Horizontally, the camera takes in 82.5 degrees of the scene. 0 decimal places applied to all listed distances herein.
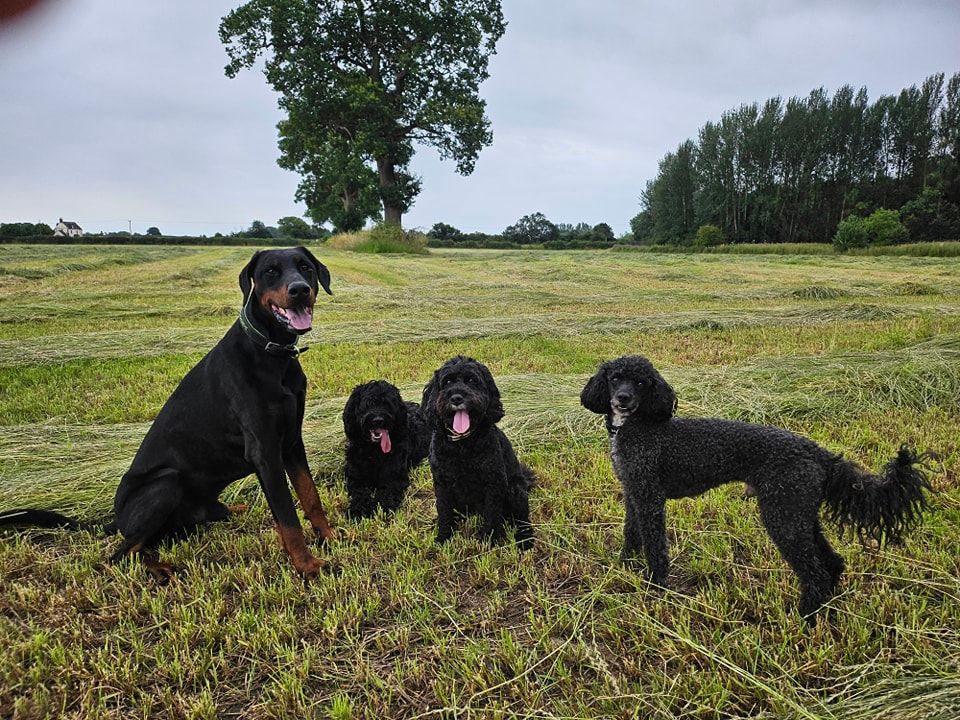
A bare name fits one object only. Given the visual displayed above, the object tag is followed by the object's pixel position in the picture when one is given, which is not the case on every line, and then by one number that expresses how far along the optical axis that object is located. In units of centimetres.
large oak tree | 3316
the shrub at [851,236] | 4417
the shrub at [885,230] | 4559
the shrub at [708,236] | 6431
